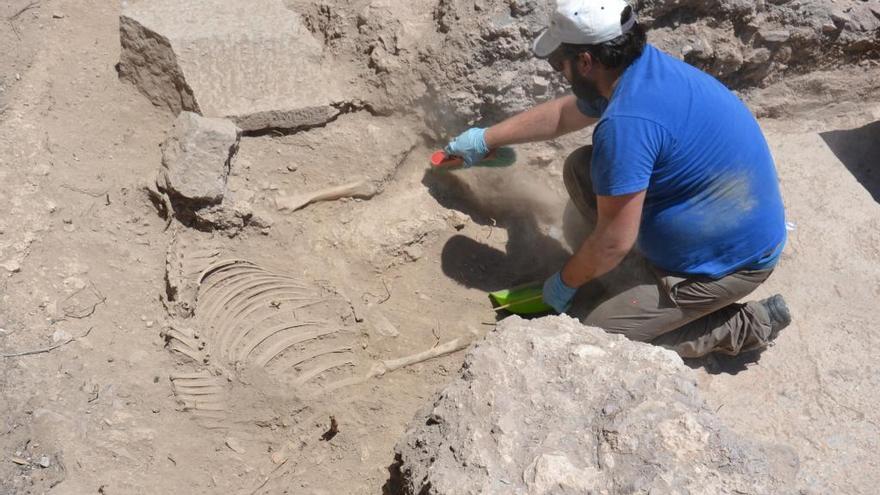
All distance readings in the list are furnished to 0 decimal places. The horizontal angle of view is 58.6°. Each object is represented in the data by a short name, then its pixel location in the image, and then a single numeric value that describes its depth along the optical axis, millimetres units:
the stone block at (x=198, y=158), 3408
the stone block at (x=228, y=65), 3719
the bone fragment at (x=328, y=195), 3691
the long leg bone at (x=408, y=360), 3354
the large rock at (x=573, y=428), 2246
